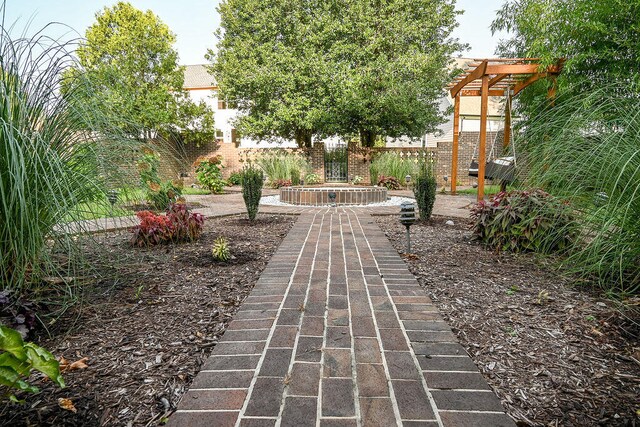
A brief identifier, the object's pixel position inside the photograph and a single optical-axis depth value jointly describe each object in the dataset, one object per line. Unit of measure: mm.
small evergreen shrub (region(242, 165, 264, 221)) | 5301
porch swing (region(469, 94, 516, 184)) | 6425
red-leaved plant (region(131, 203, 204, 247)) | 3809
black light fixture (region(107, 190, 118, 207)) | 2229
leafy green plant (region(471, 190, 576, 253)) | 3402
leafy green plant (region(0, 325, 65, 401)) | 1085
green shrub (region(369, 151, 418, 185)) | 12047
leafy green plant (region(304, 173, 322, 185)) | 12192
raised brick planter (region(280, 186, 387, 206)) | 7716
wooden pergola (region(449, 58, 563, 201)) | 6496
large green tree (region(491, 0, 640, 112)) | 5262
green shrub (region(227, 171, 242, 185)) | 13570
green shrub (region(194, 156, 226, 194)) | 10563
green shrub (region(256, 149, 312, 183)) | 11812
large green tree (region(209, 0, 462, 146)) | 12828
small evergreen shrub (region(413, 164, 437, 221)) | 5203
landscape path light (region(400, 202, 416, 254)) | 3494
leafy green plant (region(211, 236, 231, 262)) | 3396
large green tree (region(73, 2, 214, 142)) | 14352
